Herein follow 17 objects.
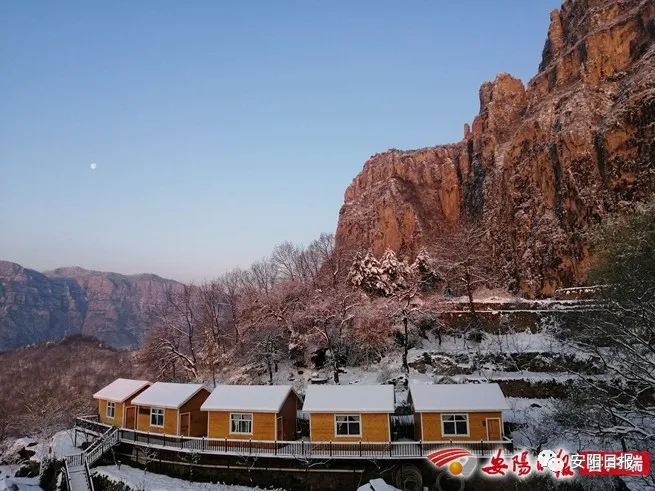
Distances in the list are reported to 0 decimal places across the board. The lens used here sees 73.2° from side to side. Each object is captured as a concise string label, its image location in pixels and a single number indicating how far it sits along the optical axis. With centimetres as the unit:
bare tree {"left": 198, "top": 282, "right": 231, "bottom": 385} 3906
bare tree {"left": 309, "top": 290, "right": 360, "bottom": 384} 3391
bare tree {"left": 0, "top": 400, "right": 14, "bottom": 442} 4007
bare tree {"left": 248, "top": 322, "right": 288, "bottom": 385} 3544
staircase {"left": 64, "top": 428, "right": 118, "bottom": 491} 2197
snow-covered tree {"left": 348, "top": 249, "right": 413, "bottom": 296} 3749
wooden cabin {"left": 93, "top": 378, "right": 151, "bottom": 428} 2720
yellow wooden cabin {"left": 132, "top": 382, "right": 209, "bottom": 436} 2425
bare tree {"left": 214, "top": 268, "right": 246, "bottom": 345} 4262
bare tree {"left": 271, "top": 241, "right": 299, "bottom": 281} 4784
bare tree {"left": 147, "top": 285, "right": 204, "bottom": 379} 3916
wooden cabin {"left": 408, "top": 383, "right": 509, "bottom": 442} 2023
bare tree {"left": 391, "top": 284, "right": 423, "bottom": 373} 3225
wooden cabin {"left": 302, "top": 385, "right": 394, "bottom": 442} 2081
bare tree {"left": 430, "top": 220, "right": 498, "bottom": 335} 3644
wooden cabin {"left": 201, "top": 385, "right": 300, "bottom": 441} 2197
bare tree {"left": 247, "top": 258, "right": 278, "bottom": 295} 4919
